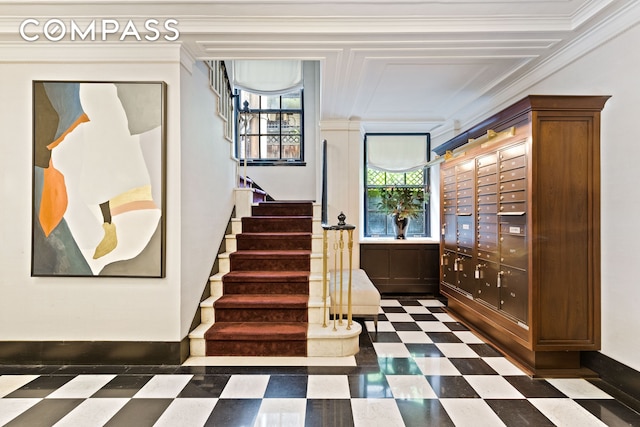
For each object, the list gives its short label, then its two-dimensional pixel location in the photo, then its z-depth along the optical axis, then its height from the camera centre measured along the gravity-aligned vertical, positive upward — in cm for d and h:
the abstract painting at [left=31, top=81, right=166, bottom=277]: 261 +28
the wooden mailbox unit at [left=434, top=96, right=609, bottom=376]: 246 -11
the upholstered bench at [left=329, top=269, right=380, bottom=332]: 325 -88
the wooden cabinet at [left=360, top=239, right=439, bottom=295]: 493 -77
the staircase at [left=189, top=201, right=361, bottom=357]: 278 -82
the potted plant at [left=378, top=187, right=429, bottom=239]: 522 +14
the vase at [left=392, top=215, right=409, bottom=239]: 523 -17
